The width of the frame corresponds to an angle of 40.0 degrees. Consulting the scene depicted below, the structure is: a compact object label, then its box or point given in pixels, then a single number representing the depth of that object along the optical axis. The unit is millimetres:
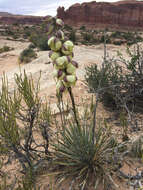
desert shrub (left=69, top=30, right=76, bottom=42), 16938
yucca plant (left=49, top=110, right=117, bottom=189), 1766
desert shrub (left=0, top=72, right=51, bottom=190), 1659
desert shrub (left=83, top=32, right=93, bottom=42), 18547
